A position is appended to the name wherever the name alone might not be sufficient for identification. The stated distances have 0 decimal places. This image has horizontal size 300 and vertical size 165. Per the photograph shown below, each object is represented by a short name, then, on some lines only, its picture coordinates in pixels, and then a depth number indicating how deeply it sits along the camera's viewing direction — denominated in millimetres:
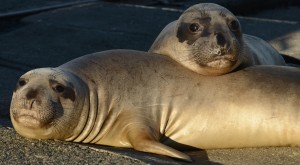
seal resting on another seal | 4551
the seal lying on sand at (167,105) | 4398
